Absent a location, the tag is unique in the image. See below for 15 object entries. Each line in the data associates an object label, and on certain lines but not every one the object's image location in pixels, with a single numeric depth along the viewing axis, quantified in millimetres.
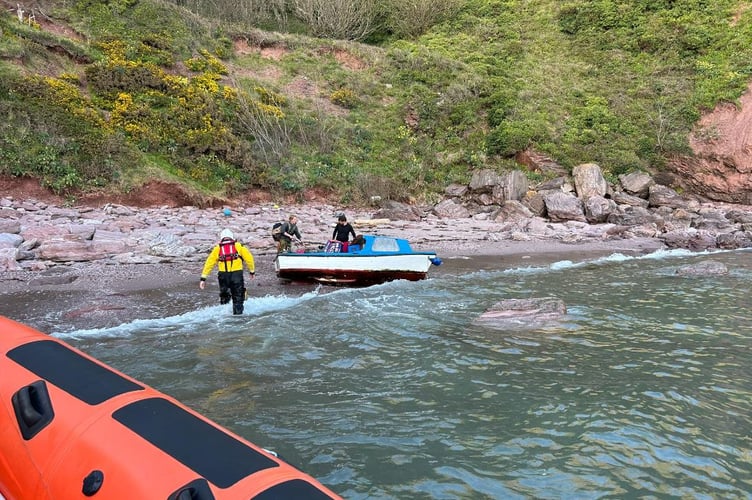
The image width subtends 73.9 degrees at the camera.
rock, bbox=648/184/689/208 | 24156
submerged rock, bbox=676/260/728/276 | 13820
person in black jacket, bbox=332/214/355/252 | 12867
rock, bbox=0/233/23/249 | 12086
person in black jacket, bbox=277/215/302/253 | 13401
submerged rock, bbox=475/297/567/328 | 9109
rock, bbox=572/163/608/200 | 24062
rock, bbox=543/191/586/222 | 22375
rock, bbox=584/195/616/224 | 22281
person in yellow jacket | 9203
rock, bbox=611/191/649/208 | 24125
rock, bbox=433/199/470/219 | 22703
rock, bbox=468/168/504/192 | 24250
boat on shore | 11906
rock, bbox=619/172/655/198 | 24938
